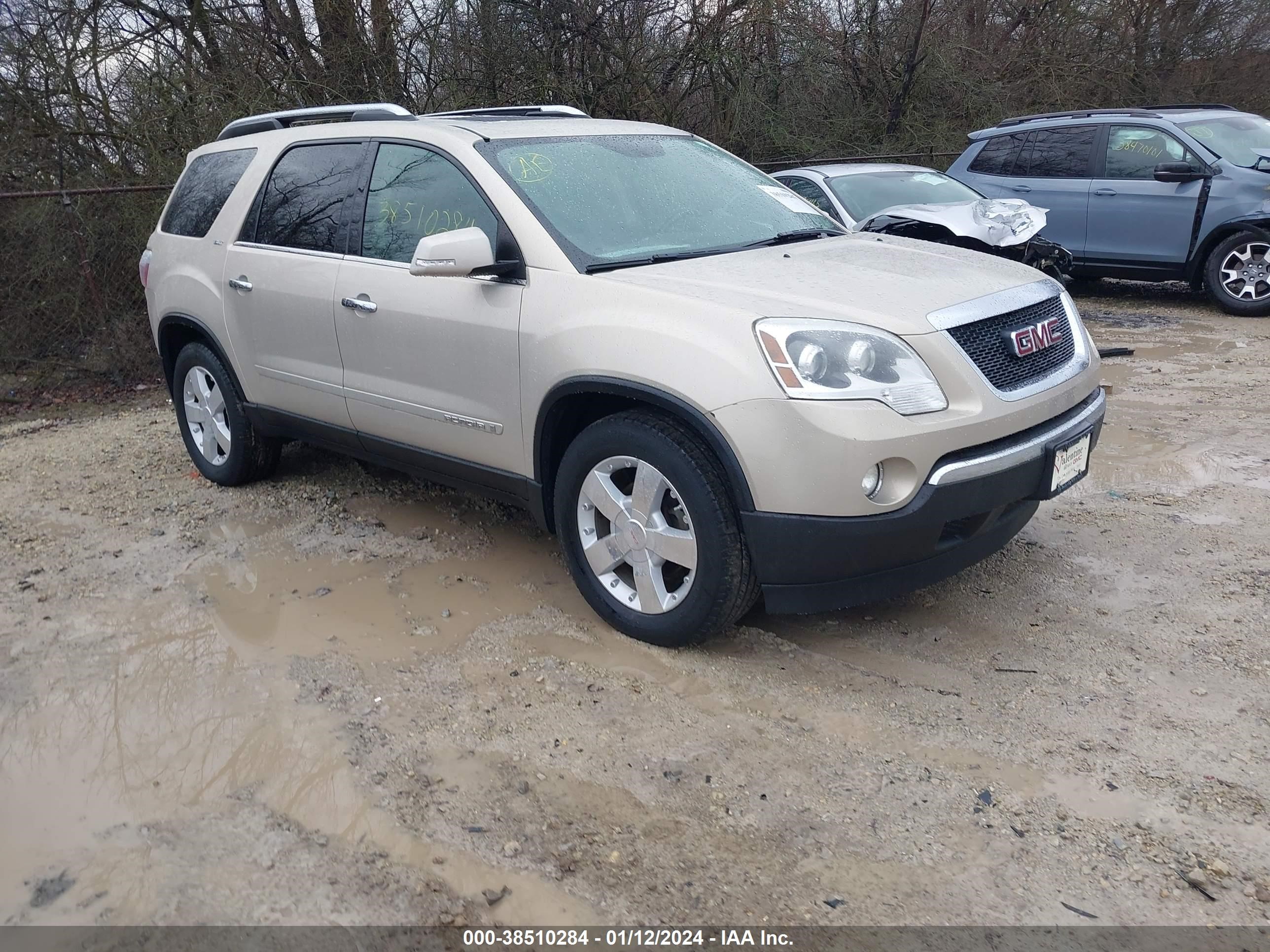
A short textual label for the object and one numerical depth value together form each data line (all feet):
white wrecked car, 26.50
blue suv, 29.71
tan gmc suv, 10.53
